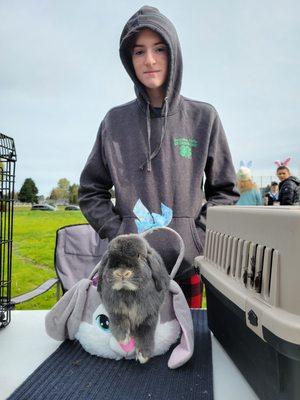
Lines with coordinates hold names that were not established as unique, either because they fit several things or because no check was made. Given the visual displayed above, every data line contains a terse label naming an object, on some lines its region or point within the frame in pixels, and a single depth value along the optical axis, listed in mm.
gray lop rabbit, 678
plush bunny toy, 768
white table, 670
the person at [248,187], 3080
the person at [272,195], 4987
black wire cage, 996
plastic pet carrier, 503
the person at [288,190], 3852
